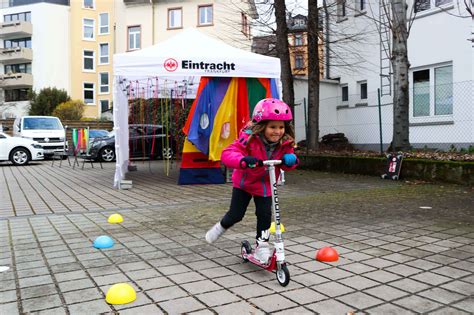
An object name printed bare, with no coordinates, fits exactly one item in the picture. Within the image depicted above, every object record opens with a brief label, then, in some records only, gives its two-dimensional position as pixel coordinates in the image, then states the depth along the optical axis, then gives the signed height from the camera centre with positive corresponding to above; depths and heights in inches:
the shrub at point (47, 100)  1536.7 +155.5
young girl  134.3 -5.2
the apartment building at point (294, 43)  665.6 +166.7
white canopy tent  348.8 +66.2
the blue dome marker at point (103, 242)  177.9 -43.0
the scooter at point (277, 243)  130.2 -32.9
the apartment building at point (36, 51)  1733.5 +383.9
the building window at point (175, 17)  1336.1 +393.9
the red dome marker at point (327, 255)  156.7 -43.6
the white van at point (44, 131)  763.7 +20.8
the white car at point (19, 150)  676.7 -12.3
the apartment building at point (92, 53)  1724.9 +367.2
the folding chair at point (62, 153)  654.3 -17.8
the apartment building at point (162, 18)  1315.2 +389.1
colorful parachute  379.9 +28.4
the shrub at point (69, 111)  1366.9 +103.1
